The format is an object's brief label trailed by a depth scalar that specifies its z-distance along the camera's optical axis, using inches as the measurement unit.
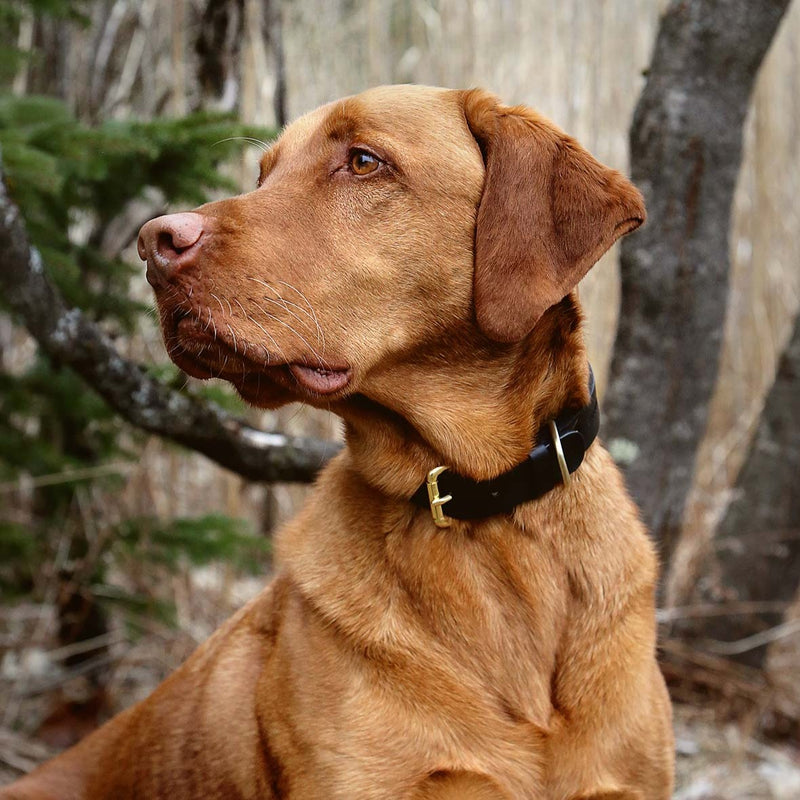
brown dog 91.1
